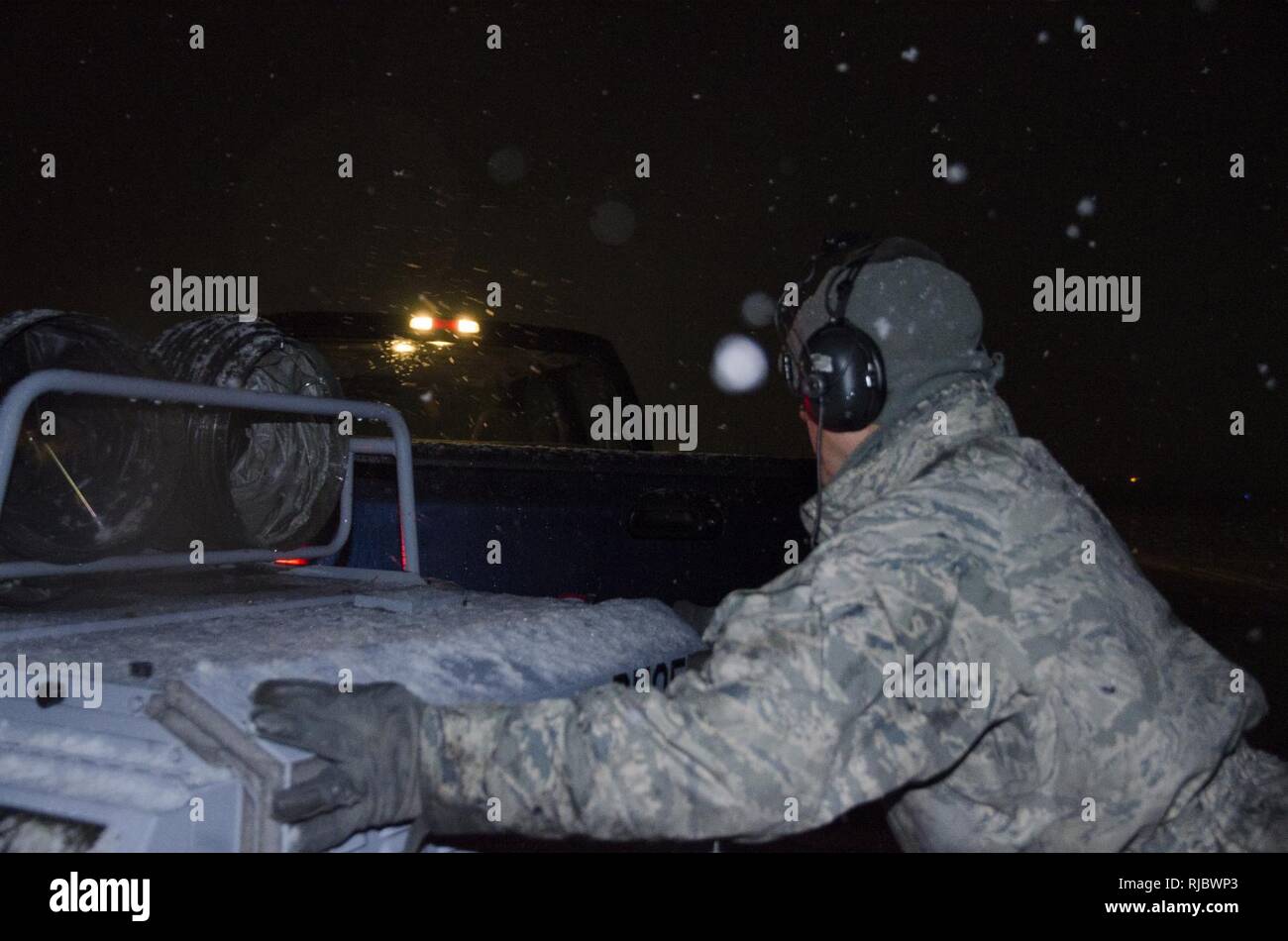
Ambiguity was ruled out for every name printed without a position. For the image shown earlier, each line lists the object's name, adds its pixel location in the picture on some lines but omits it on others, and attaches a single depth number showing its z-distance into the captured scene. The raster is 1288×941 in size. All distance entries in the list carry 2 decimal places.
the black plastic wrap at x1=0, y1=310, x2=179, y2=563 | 2.06
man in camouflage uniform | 1.62
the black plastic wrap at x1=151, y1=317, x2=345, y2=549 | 2.31
